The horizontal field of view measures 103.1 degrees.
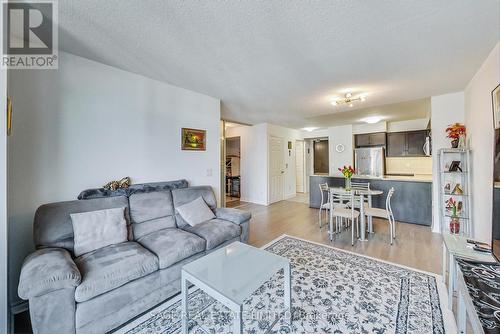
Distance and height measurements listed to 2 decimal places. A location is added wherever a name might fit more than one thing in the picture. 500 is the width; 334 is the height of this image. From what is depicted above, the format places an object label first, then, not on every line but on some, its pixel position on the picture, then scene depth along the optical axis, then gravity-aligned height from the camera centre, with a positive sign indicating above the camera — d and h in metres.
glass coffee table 1.22 -0.78
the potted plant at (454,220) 3.07 -0.86
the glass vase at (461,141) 3.20 +0.41
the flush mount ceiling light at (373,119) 5.10 +1.26
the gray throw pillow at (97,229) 1.81 -0.57
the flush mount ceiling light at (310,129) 6.73 +1.39
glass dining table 3.16 -0.47
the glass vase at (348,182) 3.65 -0.28
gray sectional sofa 1.30 -0.75
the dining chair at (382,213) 3.17 -0.75
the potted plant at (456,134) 3.14 +0.51
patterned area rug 1.53 -1.22
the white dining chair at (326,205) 3.52 -0.69
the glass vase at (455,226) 3.10 -0.93
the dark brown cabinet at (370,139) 5.79 +0.84
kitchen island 3.99 -0.66
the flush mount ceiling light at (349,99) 3.42 +1.20
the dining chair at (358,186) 3.59 -0.40
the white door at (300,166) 7.83 +0.08
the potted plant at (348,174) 3.61 -0.12
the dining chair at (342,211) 3.14 -0.73
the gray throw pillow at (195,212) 2.58 -0.58
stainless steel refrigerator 5.76 +0.19
